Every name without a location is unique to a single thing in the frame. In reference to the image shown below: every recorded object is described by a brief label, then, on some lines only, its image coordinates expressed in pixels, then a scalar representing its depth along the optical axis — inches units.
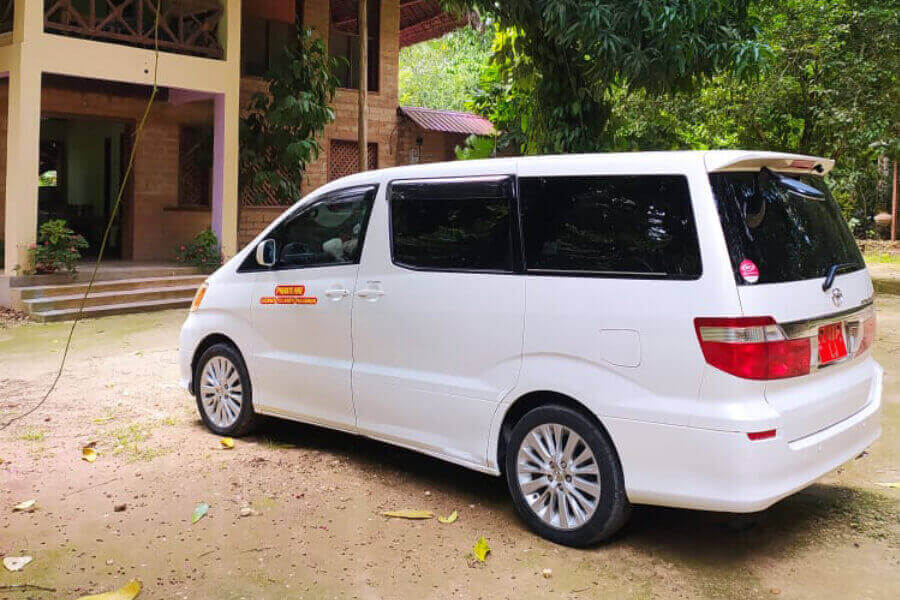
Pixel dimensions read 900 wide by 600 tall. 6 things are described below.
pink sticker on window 146.8
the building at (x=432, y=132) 782.5
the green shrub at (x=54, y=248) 493.4
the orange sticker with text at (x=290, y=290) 218.4
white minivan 146.9
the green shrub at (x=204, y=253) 580.1
